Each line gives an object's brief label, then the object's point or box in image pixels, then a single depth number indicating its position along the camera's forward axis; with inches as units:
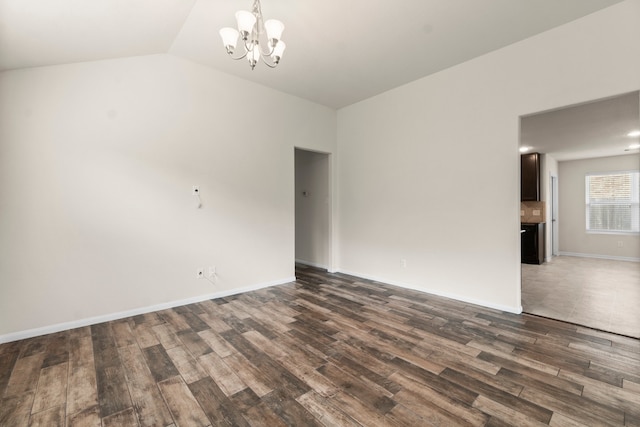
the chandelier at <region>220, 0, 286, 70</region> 80.4
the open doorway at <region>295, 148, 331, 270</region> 211.2
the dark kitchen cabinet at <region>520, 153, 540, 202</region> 247.0
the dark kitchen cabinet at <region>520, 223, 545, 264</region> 242.5
